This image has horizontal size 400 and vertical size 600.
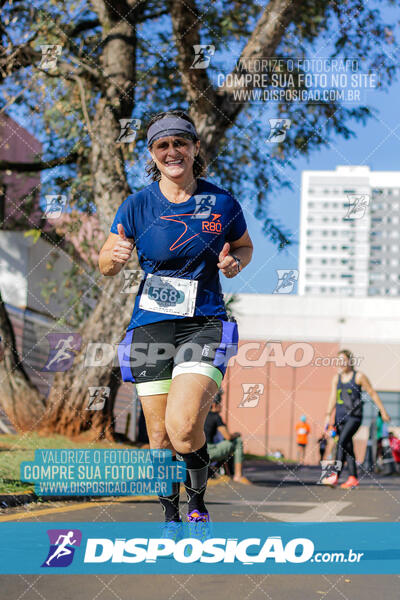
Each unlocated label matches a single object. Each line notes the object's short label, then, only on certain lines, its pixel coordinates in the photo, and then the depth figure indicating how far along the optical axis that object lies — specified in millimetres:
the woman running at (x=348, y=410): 9852
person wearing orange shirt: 25016
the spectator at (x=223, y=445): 10570
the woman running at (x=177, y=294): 3938
